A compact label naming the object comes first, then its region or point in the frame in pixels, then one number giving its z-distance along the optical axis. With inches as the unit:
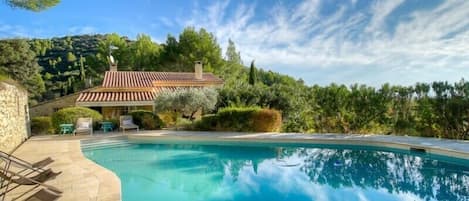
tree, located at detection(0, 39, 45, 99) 1369.3
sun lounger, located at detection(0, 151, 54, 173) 257.0
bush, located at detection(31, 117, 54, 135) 719.1
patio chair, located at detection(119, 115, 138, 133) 727.1
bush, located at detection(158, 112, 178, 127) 825.0
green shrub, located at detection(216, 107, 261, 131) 699.4
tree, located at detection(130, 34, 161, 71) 1661.9
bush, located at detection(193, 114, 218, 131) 729.6
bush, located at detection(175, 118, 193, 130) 757.3
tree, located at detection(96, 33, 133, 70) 1702.8
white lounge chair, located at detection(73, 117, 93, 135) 678.5
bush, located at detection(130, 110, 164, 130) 775.7
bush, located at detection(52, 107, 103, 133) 706.8
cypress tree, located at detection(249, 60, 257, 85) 1357.0
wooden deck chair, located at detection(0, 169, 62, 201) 201.6
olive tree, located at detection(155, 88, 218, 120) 789.2
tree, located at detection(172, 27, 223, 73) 1456.7
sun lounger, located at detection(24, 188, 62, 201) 203.0
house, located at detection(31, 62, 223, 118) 888.3
